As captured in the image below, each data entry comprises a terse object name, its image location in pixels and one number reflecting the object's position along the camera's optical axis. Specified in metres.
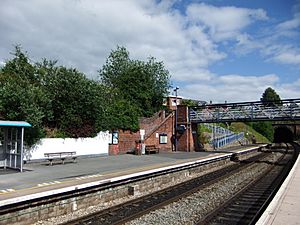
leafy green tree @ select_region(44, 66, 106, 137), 21.75
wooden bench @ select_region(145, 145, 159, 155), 26.48
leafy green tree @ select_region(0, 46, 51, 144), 18.18
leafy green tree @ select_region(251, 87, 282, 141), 70.00
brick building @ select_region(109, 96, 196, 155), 28.17
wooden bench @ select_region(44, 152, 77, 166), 18.08
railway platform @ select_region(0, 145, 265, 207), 10.09
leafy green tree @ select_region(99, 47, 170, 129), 36.66
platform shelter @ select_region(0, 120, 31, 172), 15.69
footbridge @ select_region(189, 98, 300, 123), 26.48
